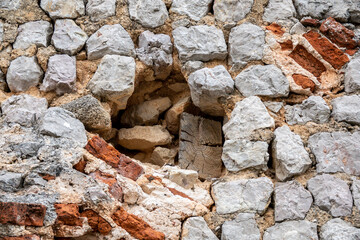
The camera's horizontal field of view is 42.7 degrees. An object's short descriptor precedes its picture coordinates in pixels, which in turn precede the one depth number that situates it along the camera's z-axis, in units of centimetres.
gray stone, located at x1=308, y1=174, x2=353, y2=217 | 224
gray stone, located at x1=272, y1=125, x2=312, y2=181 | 237
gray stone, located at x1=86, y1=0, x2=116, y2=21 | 283
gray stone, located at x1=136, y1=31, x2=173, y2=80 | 275
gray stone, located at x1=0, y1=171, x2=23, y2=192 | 204
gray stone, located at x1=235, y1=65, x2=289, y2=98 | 263
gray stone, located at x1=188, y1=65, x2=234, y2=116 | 262
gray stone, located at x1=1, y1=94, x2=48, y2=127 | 240
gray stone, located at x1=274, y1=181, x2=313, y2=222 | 226
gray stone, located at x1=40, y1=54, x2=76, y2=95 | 258
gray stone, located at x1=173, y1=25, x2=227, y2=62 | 275
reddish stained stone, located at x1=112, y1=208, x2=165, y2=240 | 215
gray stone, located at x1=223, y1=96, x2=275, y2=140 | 251
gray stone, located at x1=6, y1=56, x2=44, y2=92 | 260
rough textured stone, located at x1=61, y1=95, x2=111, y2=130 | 250
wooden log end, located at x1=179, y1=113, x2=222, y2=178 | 271
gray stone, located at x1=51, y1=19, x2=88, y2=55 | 270
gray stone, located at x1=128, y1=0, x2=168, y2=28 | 284
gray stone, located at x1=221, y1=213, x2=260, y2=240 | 222
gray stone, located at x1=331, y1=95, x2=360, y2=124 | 252
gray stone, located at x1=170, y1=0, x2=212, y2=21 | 290
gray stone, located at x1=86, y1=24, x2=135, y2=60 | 270
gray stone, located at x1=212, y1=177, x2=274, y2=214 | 230
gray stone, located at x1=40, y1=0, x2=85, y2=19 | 281
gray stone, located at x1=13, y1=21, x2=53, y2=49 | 271
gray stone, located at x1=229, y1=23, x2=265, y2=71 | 275
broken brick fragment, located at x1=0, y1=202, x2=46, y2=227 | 191
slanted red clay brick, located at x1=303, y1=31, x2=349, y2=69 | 274
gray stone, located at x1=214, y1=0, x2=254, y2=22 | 290
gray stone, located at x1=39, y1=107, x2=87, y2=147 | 234
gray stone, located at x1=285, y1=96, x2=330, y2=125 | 255
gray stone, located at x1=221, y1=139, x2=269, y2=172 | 242
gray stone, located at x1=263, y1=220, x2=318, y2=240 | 219
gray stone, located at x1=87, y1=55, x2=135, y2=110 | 259
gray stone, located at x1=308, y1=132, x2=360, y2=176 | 237
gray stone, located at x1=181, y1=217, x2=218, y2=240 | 224
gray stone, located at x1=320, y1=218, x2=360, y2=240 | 215
